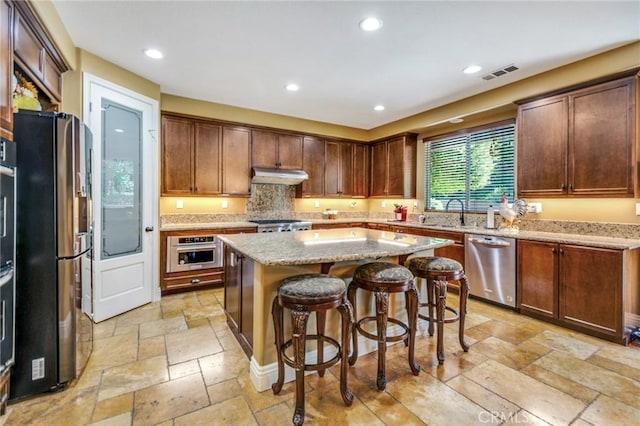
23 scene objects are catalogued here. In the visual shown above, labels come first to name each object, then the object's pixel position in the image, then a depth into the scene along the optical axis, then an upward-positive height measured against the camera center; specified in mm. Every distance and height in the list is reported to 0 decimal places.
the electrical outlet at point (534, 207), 3600 +45
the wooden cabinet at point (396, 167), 5301 +810
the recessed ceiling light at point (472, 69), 3182 +1550
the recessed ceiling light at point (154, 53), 2912 +1571
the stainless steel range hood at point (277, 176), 4742 +577
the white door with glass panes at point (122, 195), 3039 +177
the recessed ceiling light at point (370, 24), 2366 +1530
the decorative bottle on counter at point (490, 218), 3949 -91
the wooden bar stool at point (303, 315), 1675 -619
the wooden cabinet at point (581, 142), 2752 +708
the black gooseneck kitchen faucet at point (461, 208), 4465 +52
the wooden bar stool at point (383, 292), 1960 -563
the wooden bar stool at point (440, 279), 2301 -537
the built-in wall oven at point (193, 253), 3861 -561
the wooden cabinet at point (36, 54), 1959 +1191
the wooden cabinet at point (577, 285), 2615 -710
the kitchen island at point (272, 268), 1965 -420
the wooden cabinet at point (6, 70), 1676 +820
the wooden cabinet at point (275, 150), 4832 +1032
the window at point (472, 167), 4090 +681
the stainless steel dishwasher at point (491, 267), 3365 -666
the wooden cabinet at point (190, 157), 4113 +775
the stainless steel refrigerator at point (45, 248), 1829 -235
